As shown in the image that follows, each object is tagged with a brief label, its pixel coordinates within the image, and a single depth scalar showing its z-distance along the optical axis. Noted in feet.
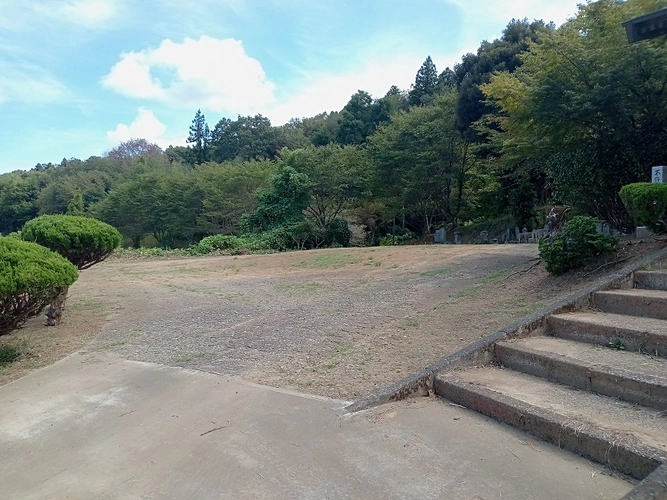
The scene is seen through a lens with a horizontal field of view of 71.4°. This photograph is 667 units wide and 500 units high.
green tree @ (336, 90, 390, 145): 106.73
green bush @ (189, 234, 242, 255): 61.82
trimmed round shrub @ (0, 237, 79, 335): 14.16
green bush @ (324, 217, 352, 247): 69.82
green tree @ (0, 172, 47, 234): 160.35
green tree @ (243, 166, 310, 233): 67.67
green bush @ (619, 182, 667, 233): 16.01
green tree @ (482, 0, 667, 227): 21.75
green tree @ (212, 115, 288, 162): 149.79
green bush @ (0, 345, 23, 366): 15.49
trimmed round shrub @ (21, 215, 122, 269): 22.18
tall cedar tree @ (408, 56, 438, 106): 109.81
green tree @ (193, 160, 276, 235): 86.33
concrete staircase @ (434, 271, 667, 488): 7.36
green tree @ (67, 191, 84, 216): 123.25
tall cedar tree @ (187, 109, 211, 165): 174.04
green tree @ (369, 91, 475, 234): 68.64
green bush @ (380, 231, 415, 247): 72.22
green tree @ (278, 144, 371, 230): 69.15
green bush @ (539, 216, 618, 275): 17.67
